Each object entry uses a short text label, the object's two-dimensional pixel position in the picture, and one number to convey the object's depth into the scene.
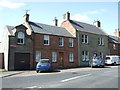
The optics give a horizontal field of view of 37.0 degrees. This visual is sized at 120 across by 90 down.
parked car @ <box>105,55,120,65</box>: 34.05
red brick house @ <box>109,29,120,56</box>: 41.94
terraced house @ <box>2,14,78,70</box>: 24.28
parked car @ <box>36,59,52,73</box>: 21.01
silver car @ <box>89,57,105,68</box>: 27.69
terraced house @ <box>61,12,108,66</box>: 33.41
